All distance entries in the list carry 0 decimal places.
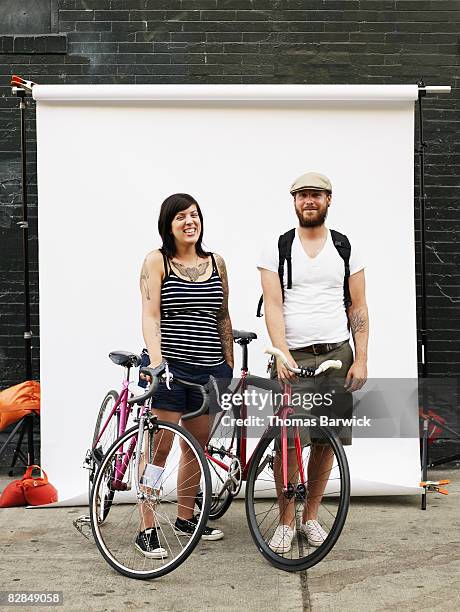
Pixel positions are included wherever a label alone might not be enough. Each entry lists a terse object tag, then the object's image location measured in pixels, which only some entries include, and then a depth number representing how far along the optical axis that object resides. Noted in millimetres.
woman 4867
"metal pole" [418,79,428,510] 5781
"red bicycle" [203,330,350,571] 4582
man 4902
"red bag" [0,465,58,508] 5777
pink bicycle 4512
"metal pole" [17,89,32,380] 5961
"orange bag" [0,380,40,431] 6000
